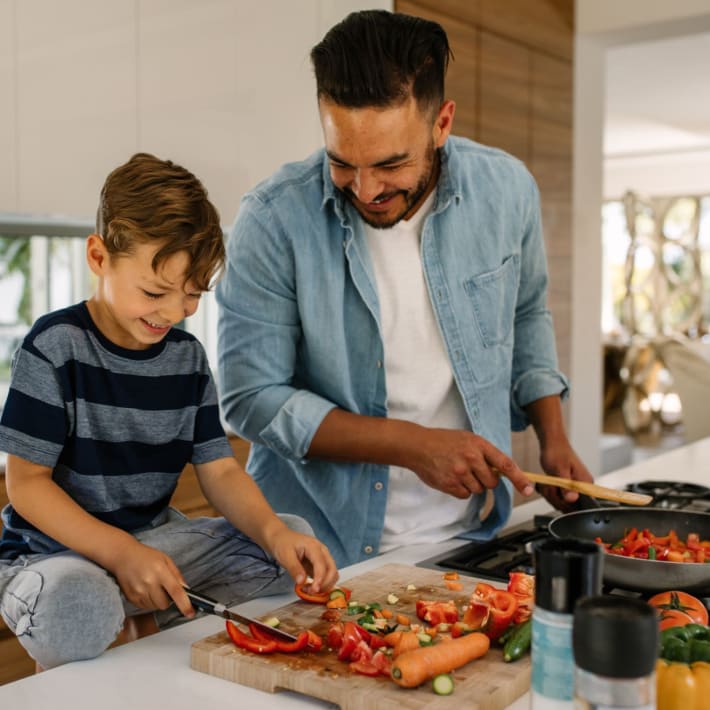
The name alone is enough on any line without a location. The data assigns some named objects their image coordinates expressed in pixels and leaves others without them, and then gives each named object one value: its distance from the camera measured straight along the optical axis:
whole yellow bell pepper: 0.84
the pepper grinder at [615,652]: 0.62
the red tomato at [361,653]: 1.02
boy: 1.22
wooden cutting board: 0.94
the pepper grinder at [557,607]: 0.70
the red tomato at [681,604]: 1.11
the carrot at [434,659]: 0.95
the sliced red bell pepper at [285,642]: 1.06
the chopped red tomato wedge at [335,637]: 1.06
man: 1.52
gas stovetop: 1.42
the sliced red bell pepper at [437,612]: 1.14
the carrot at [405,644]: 1.01
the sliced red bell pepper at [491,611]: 1.08
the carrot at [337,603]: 1.20
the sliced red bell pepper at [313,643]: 1.07
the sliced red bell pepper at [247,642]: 1.05
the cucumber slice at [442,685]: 0.94
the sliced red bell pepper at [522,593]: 1.12
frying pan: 1.41
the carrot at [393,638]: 1.04
